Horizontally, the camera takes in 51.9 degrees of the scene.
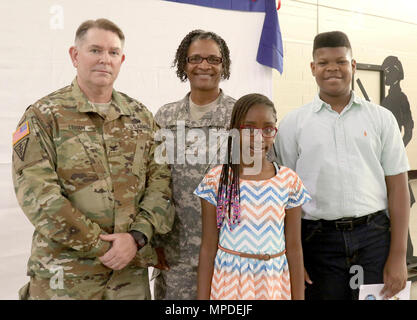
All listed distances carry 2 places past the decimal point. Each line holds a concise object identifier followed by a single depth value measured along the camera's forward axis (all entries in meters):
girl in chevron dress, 1.30
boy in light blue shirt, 1.54
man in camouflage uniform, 1.29
